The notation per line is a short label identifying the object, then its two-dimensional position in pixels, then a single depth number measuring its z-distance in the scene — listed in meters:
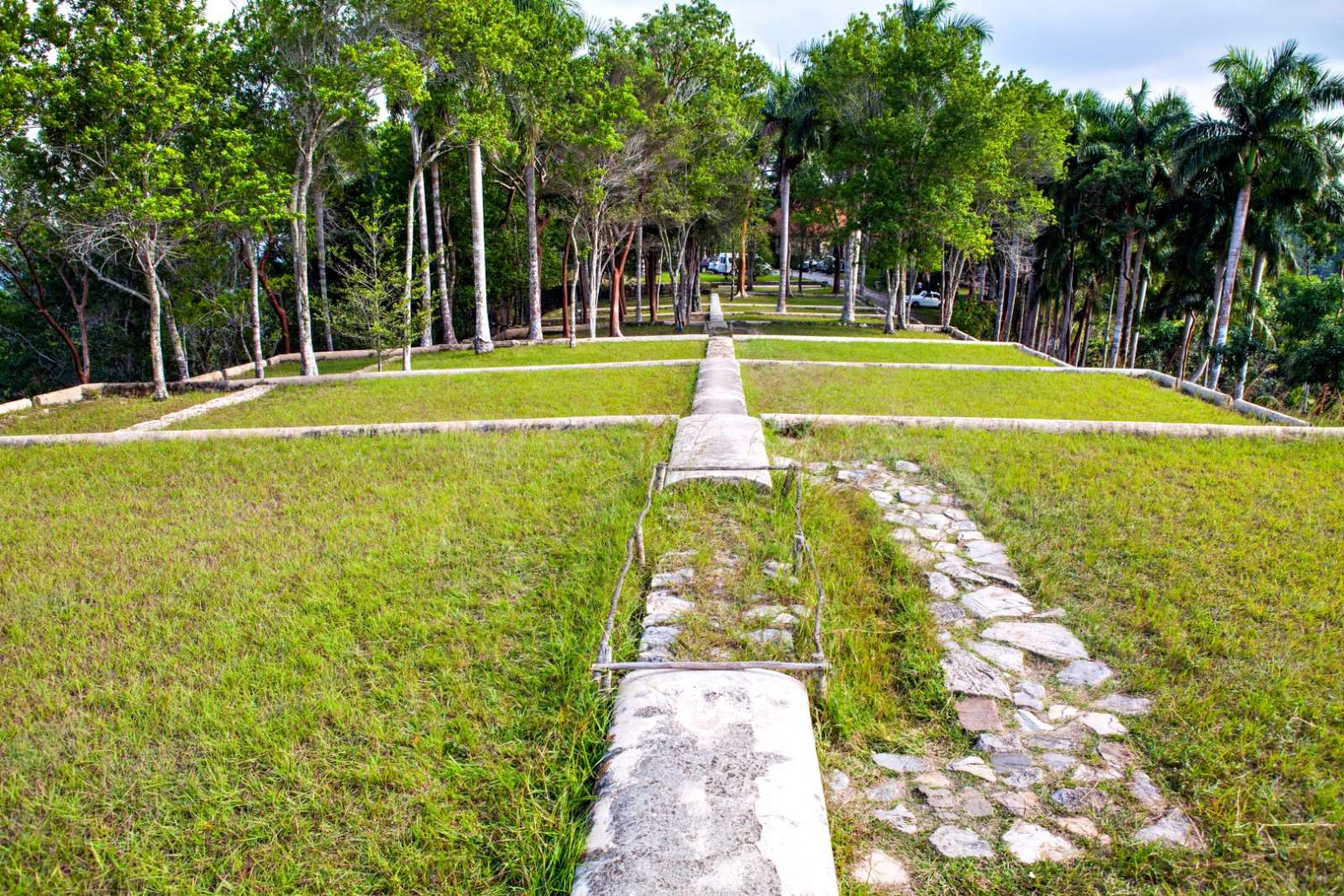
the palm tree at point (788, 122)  24.41
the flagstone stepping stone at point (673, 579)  4.25
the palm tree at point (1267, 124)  18.58
